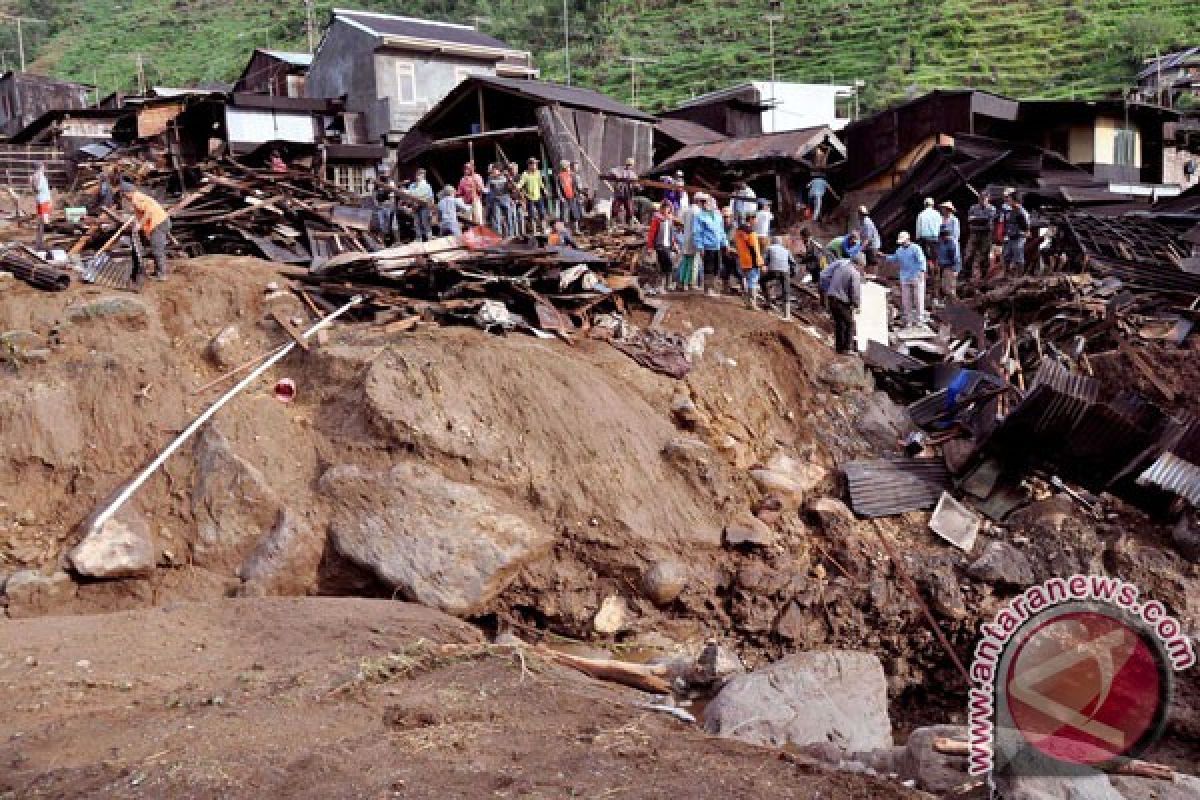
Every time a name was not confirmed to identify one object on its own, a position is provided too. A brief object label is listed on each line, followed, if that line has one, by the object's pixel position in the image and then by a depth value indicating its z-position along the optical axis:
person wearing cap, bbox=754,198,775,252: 15.23
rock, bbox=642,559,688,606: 10.41
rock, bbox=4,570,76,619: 8.98
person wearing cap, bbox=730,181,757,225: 18.34
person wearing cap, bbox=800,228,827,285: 16.88
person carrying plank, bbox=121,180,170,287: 12.62
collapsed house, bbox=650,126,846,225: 25.98
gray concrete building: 31.23
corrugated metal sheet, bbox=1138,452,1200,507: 11.27
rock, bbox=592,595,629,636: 10.16
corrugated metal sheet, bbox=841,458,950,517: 11.99
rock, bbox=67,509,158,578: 9.30
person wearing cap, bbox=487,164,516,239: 17.92
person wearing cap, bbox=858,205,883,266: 17.75
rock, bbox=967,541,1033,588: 11.05
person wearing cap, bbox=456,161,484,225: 17.91
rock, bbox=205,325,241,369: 11.63
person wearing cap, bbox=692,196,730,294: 14.91
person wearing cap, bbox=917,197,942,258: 17.53
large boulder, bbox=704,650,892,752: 7.80
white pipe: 9.65
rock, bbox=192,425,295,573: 9.89
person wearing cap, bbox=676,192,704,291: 15.13
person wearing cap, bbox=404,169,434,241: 16.81
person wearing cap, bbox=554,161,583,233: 18.95
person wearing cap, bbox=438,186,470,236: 16.25
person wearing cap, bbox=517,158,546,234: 18.34
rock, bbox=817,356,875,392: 13.95
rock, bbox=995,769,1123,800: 5.78
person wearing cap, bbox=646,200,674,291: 15.46
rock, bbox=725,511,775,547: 11.08
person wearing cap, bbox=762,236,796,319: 14.73
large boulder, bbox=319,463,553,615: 9.77
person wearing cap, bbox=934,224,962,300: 17.09
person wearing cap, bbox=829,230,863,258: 16.20
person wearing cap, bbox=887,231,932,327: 15.77
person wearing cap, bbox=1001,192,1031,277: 17.69
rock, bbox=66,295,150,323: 11.65
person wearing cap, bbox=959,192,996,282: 18.69
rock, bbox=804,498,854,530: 11.73
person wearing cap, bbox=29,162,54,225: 16.12
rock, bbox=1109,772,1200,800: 6.25
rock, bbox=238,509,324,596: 9.68
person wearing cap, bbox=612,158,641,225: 20.03
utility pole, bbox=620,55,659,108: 43.64
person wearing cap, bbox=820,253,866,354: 14.23
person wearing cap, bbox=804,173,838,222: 25.91
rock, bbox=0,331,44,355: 11.01
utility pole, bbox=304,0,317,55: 43.91
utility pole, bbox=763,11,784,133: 34.75
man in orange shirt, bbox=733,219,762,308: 14.71
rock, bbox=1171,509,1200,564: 11.16
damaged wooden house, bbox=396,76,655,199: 22.53
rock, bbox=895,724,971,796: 6.44
